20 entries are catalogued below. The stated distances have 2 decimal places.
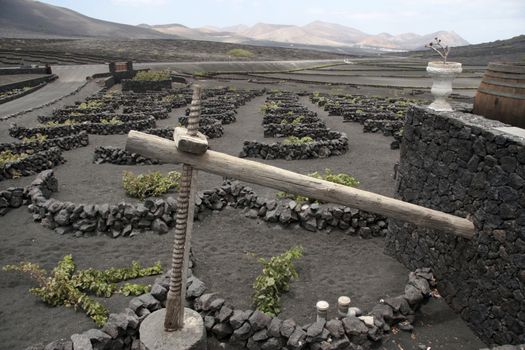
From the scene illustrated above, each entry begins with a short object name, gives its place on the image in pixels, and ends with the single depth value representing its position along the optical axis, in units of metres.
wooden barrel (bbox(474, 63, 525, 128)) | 6.75
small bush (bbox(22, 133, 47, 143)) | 18.13
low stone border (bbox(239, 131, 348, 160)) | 17.75
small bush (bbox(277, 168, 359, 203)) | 12.08
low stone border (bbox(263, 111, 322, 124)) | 24.58
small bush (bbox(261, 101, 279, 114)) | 27.82
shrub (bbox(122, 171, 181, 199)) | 12.96
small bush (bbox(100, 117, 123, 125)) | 22.95
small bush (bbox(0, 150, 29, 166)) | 15.09
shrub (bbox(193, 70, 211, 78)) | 54.91
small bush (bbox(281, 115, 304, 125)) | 23.58
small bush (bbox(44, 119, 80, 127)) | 21.95
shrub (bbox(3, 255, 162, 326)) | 7.42
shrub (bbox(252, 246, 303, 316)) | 7.55
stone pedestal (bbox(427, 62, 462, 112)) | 7.73
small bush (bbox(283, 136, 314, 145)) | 18.11
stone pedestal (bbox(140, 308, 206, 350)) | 5.49
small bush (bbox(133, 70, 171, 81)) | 42.28
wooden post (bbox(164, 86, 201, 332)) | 5.30
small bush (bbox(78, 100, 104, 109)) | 27.39
